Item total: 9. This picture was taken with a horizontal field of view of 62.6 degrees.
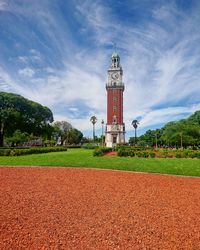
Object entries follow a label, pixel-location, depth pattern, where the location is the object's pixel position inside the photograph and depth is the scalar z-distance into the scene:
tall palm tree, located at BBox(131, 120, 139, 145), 54.15
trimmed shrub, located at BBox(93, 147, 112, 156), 16.99
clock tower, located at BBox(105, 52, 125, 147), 48.27
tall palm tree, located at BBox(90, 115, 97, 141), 56.31
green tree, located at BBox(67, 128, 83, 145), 58.23
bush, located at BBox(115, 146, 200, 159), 16.65
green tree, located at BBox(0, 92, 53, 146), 29.62
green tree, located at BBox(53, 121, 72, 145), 55.02
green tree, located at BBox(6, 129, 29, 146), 29.97
